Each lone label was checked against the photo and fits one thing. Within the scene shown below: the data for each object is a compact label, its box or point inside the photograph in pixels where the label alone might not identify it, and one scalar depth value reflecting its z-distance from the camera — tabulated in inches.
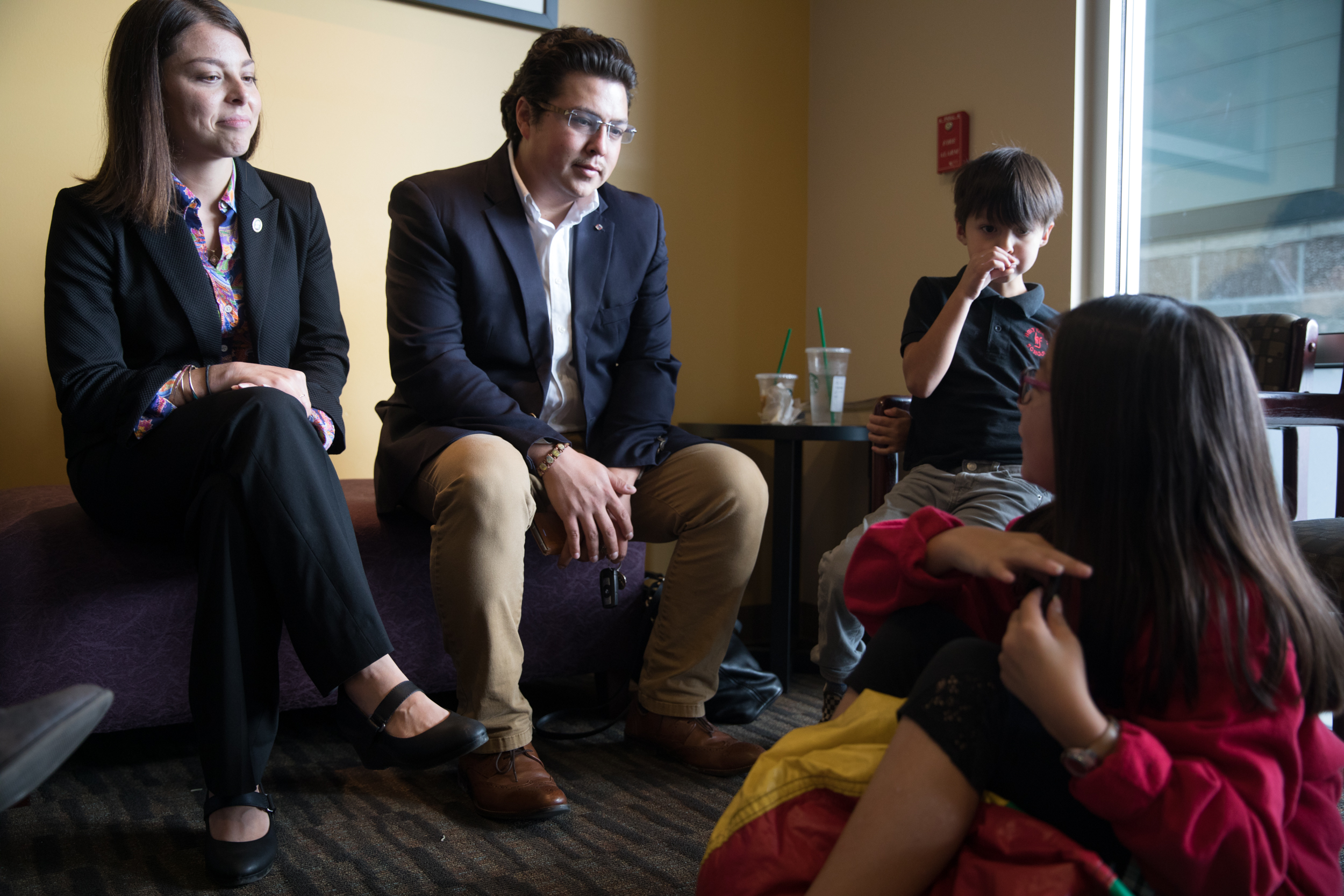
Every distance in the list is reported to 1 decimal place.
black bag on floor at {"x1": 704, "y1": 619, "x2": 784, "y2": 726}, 68.5
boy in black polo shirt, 60.7
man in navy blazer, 56.9
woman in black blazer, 45.8
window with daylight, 68.2
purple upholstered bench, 52.7
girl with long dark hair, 27.5
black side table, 78.3
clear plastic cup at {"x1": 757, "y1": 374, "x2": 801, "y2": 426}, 89.8
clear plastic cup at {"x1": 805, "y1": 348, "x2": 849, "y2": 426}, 92.8
